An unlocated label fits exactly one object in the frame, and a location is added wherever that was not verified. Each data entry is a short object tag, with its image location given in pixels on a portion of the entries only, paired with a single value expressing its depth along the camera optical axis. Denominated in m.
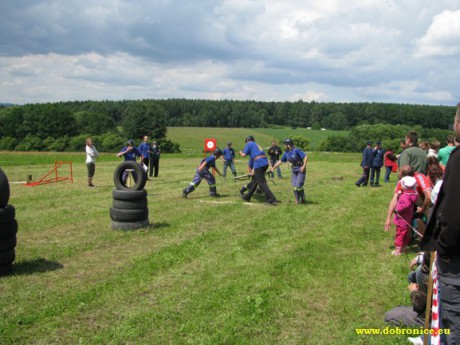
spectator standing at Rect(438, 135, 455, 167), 10.63
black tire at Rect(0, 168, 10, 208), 6.32
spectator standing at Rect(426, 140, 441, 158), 14.24
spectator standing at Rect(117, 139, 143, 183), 16.97
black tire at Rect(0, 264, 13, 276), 6.43
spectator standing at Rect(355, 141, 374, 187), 19.36
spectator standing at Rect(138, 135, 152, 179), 20.84
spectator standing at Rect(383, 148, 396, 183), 20.27
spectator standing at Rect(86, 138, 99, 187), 17.11
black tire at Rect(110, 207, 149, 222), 9.45
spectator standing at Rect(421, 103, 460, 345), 2.99
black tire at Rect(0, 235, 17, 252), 6.29
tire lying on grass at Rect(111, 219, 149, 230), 9.49
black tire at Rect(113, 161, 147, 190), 9.87
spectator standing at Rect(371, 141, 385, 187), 19.38
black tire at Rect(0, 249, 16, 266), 6.35
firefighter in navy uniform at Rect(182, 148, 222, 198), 14.07
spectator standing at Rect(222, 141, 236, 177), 21.41
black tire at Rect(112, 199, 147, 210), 9.45
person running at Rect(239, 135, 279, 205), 12.91
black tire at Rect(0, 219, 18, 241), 6.26
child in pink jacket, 7.78
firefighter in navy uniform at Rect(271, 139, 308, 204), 12.97
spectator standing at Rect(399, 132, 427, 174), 9.81
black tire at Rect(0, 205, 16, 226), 6.26
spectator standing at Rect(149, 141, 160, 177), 22.27
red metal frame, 18.71
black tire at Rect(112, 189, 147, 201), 9.38
